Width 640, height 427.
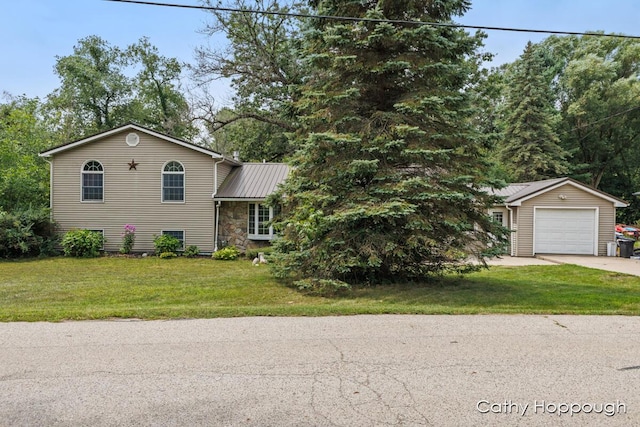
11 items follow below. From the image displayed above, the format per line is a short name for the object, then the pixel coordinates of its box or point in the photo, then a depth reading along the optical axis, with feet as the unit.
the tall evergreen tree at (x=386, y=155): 27.94
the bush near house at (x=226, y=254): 53.52
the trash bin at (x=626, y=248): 57.21
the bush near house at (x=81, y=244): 53.42
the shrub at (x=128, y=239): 55.93
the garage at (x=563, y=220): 59.88
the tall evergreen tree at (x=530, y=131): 92.58
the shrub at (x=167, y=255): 53.93
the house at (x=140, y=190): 57.41
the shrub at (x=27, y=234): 51.19
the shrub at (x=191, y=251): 55.57
